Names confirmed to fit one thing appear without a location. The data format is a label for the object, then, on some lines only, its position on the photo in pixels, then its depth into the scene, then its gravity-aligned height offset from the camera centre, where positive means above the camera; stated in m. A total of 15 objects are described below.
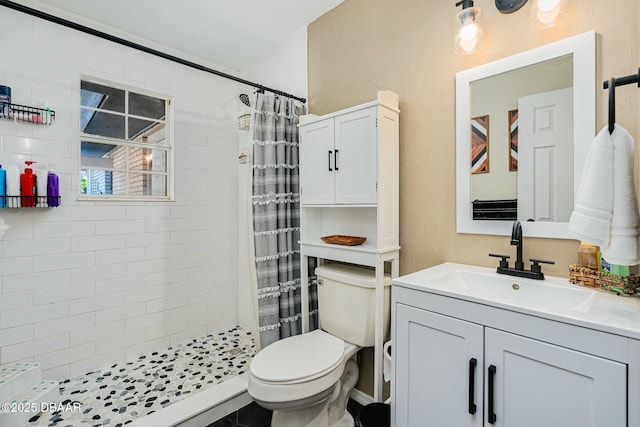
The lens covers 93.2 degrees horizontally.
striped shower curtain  2.03 -0.09
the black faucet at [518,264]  1.23 -0.25
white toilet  1.37 -0.77
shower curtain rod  1.35 +0.91
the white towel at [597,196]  0.93 +0.02
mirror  1.19 +0.30
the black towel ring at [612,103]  0.88 +0.30
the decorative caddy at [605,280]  1.02 -0.27
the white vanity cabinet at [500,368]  0.80 -0.52
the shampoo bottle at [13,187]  1.84 +0.14
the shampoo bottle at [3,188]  1.83 +0.13
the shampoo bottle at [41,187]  1.95 +0.14
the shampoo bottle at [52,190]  2.00 +0.13
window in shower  2.30 +0.53
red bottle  1.89 +0.14
